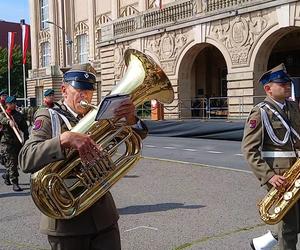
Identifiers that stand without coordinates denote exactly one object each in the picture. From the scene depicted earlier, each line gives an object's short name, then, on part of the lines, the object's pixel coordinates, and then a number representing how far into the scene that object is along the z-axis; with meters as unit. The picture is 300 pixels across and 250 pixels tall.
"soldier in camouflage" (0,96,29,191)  9.64
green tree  62.50
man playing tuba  3.07
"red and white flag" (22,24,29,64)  38.04
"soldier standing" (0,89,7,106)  10.47
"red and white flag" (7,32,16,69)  37.78
